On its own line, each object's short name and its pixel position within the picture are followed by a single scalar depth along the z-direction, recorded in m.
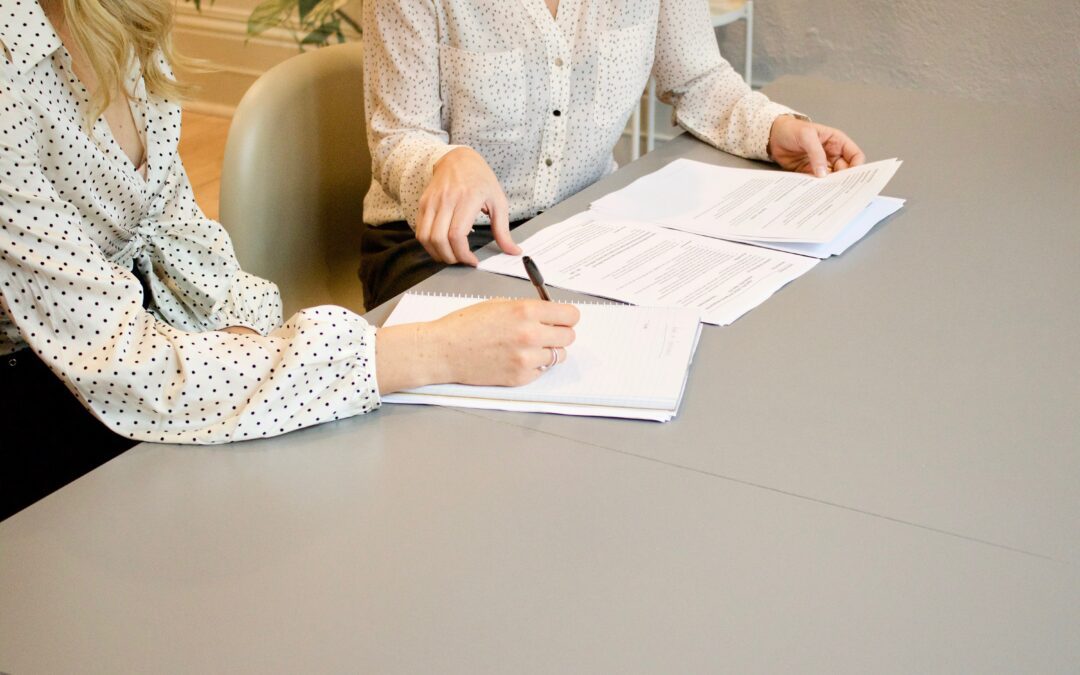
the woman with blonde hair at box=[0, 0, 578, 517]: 0.90
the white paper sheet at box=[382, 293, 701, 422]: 0.92
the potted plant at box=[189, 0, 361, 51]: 3.29
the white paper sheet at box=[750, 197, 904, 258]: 1.21
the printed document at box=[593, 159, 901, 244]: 1.26
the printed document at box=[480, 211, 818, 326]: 1.11
